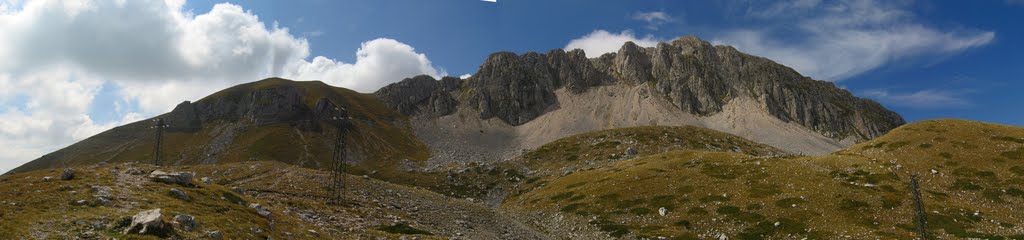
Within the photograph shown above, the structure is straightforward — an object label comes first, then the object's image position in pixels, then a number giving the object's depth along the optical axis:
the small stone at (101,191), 30.97
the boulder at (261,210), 37.50
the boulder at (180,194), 35.08
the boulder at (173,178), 38.91
